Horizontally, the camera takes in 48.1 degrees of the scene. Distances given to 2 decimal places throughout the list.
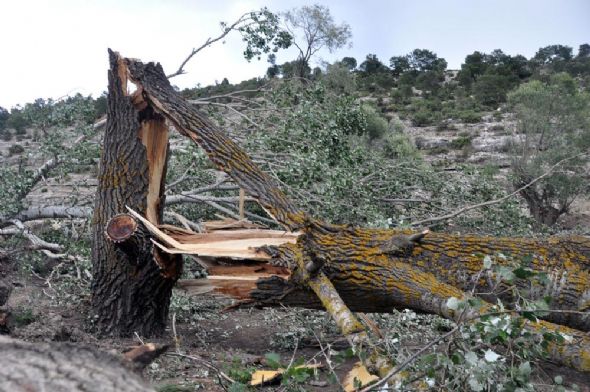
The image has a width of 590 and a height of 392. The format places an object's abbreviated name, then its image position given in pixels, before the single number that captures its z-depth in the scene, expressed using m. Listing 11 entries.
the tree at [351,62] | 41.34
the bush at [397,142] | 13.00
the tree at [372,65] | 42.91
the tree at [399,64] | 42.49
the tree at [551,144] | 16.22
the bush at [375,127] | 20.75
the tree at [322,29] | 27.08
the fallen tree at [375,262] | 3.84
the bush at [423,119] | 28.94
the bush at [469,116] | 28.27
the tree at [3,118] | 14.68
